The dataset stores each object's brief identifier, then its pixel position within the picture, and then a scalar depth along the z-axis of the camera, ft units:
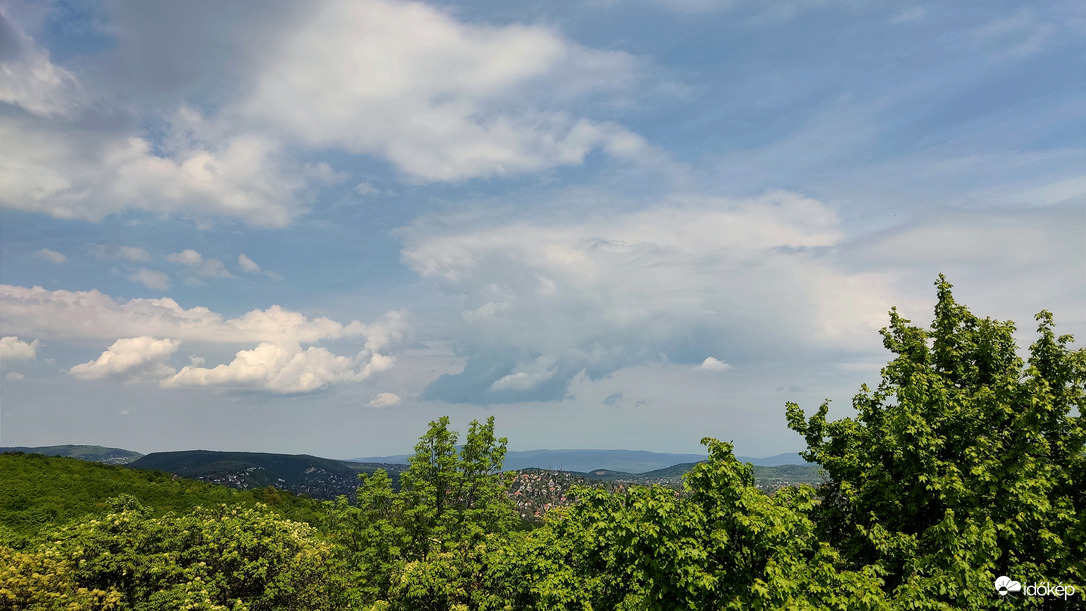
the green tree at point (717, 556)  53.78
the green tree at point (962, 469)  61.36
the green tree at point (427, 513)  103.09
